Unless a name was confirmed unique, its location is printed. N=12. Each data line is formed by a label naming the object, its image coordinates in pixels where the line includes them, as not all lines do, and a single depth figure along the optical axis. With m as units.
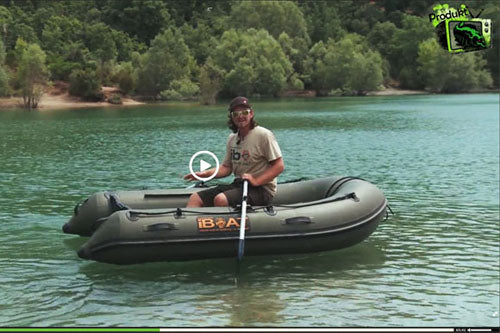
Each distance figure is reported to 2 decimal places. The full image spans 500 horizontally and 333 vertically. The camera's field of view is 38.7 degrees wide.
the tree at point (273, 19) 95.00
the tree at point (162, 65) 72.62
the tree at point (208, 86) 66.56
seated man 8.44
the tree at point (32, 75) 56.34
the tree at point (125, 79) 68.94
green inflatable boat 8.01
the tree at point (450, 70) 87.69
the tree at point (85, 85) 63.12
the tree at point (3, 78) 55.49
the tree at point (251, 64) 75.88
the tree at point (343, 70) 84.19
